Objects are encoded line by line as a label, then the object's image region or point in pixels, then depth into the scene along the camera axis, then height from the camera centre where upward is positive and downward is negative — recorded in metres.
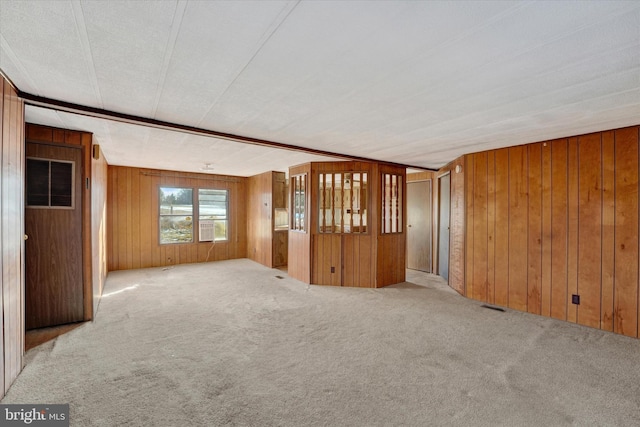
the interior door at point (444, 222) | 5.35 -0.21
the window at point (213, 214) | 7.02 -0.05
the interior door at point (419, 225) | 6.16 -0.30
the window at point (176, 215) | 6.64 -0.07
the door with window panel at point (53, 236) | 3.07 -0.27
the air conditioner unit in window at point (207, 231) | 6.98 -0.47
